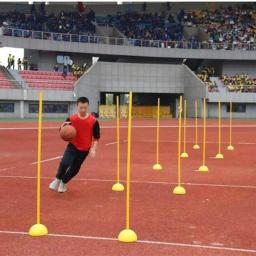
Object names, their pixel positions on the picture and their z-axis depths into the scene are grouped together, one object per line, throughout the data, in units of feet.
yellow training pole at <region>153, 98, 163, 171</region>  44.62
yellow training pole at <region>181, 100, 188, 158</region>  55.82
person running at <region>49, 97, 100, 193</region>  30.81
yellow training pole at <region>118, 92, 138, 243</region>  20.77
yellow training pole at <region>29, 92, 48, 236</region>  21.76
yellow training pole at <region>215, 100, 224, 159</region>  54.75
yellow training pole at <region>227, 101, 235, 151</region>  64.84
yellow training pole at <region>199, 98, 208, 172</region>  43.34
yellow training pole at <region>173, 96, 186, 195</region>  32.22
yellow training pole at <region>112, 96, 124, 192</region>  33.54
